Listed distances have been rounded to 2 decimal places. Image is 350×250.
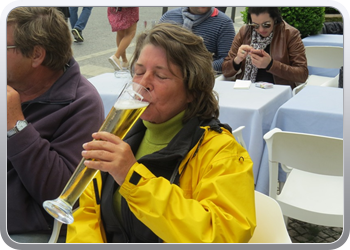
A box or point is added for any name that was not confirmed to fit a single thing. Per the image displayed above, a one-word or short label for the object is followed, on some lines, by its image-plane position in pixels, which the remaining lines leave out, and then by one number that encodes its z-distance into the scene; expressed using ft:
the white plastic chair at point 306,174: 6.29
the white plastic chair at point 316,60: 10.86
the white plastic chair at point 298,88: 10.89
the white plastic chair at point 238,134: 7.48
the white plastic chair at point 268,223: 4.45
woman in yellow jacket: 3.51
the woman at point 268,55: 10.29
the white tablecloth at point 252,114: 8.84
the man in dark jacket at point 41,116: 4.58
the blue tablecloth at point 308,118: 8.31
